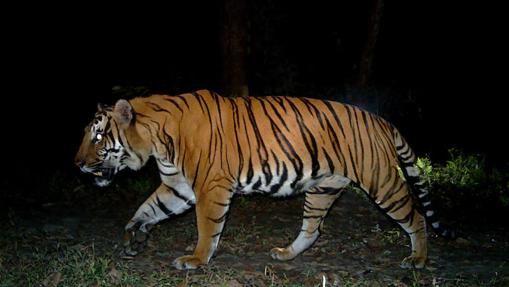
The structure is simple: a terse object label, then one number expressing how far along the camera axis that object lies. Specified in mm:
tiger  5117
